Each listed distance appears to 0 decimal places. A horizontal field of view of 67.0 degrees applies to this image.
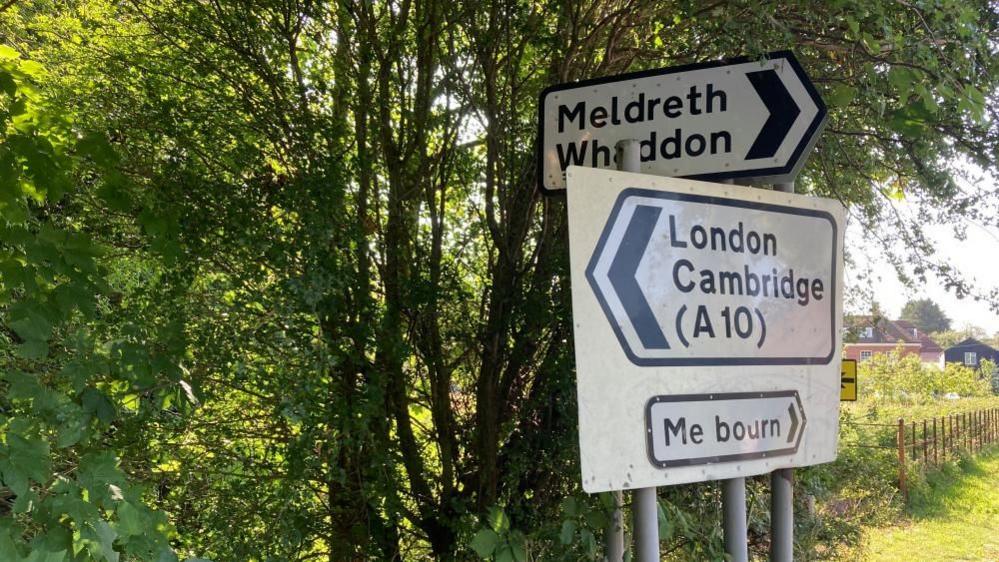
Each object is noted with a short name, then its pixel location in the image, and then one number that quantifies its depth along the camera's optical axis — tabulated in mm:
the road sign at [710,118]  2027
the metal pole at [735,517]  1886
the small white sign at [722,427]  1649
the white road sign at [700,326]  1595
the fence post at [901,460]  11555
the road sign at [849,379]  8009
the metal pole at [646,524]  1682
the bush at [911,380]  18250
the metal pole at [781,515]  1973
